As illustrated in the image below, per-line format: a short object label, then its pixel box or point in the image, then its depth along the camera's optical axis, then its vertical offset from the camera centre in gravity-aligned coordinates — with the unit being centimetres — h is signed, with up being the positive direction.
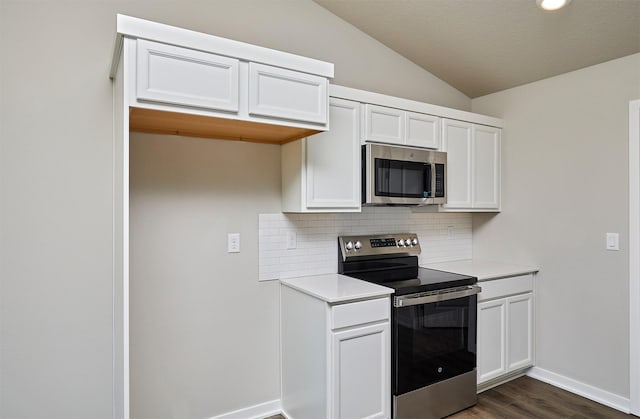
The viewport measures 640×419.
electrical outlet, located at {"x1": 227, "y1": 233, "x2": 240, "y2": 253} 245 -22
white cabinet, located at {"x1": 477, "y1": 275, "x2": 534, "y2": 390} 282 -90
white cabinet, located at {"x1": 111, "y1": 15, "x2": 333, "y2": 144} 162 +56
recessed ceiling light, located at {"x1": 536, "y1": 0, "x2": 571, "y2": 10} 222 +117
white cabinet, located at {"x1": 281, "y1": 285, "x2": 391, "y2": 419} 212 -85
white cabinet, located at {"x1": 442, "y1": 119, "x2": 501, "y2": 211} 303 +35
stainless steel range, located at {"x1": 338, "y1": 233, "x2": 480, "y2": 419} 234 -77
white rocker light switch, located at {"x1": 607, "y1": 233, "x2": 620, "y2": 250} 270 -22
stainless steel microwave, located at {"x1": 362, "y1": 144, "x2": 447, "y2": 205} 257 +23
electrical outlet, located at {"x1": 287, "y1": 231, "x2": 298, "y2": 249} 265 -22
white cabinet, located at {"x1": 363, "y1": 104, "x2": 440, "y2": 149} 262 +57
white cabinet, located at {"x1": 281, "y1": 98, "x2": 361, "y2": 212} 239 +25
